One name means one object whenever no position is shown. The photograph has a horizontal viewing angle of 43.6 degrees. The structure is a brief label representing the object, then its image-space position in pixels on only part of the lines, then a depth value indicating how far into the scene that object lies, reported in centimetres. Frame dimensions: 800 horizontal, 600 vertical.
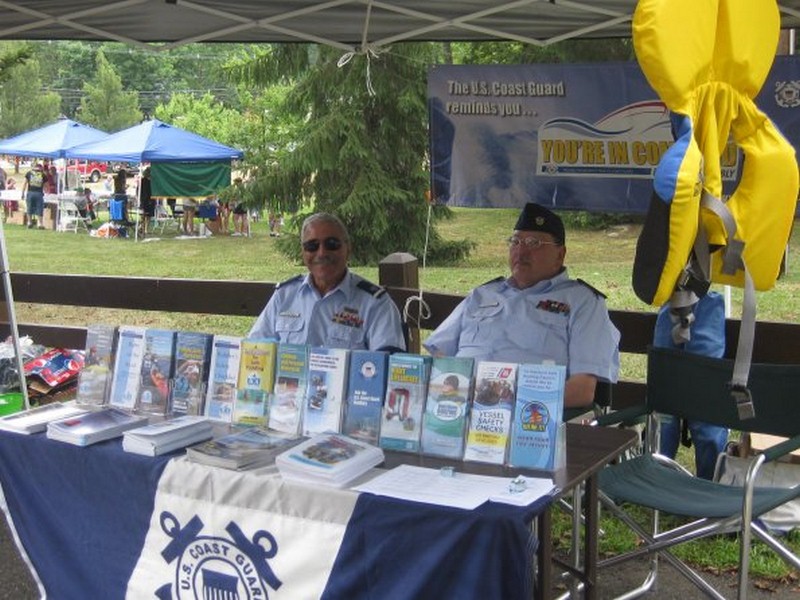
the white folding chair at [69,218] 2312
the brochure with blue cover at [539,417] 247
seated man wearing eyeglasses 367
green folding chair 301
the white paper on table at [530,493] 227
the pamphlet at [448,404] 258
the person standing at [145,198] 2172
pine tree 1280
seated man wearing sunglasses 393
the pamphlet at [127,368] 308
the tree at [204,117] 3073
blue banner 425
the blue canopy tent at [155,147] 2011
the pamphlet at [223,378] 293
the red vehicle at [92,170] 3403
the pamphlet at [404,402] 263
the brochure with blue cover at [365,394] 269
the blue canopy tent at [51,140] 2208
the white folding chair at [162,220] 2334
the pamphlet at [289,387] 280
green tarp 2117
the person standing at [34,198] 2355
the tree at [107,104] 4347
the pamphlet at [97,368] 313
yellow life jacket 229
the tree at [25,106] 4084
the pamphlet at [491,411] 253
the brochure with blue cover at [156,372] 302
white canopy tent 405
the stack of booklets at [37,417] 298
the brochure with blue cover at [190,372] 297
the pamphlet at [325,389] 273
